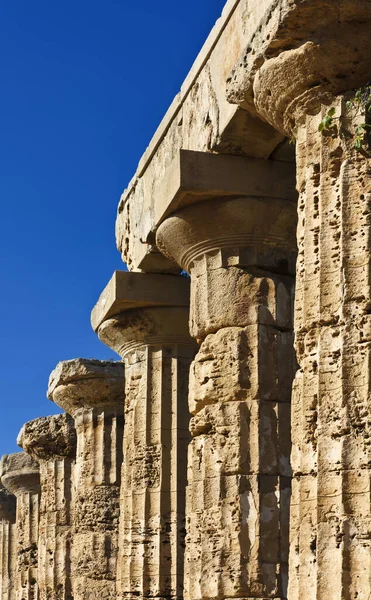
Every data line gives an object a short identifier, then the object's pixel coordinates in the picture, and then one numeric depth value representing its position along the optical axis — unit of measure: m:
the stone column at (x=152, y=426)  15.83
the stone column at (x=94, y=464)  19.53
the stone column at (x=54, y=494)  22.50
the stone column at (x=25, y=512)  24.70
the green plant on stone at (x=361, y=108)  9.61
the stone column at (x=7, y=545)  28.91
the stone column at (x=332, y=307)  8.91
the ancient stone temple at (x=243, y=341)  9.30
